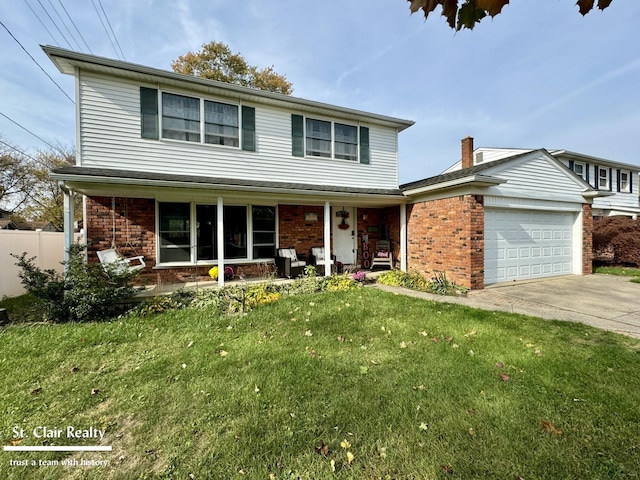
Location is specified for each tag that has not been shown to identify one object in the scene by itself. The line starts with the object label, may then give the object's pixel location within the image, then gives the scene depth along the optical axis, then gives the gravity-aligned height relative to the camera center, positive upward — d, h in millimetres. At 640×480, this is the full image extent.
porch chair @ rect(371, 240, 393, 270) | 10344 -690
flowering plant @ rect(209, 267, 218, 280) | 7801 -957
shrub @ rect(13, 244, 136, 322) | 5336 -983
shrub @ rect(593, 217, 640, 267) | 11516 -190
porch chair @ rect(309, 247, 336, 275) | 8836 -735
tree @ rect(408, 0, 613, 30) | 1328 +1244
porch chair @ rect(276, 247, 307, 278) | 8445 -784
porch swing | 5840 -437
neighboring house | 16203 +3889
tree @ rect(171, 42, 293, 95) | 18297 +11439
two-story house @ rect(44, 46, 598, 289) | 7109 +1331
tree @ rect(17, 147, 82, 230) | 22281 +3545
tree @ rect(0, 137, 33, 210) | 20359 +4703
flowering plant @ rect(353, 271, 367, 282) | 8438 -1177
